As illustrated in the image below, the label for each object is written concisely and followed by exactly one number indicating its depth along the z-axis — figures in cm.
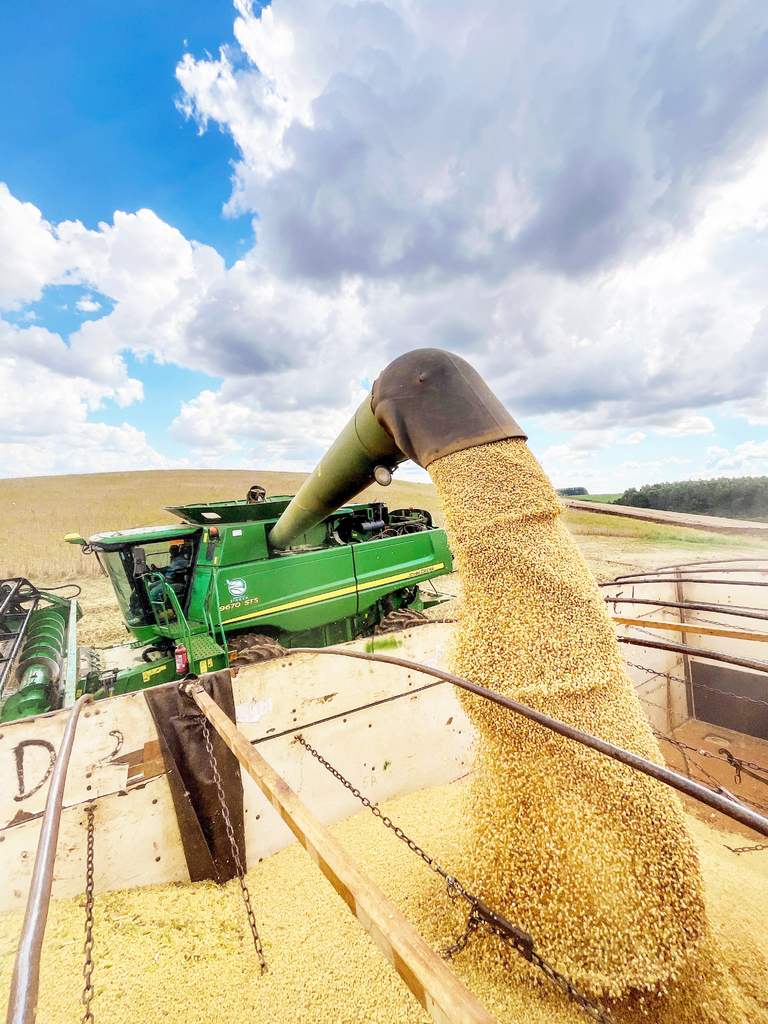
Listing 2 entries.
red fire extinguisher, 356
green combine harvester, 387
